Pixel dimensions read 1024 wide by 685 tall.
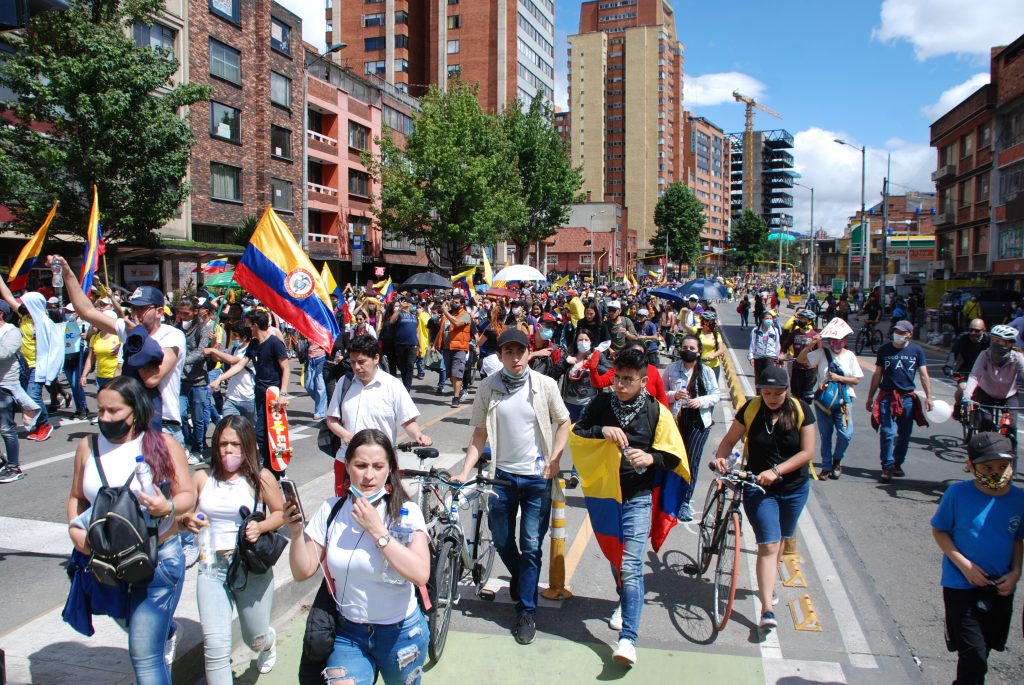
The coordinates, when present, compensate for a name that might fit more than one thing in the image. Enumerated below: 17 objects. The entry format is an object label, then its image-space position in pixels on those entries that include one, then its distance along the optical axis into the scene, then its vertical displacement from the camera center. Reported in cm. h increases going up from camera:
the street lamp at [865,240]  4355 +344
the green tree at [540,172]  4884 +807
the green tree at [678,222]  10694 +1043
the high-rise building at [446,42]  6769 +2263
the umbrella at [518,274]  2250 +71
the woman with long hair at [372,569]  312 -108
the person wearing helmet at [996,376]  833 -83
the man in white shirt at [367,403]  535 -72
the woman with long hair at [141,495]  344 -87
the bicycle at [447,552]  456 -154
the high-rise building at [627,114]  12600 +2999
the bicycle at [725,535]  500 -158
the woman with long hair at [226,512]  373 -103
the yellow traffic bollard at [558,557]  548 -184
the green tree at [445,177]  3778 +590
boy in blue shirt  375 -125
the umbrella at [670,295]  1957 +10
